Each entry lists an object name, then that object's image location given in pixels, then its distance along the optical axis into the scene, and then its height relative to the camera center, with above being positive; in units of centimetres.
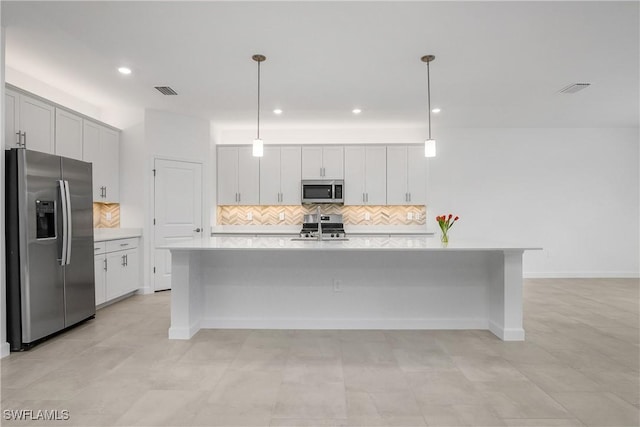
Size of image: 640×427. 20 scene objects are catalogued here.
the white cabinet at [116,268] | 405 -70
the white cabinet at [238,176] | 602 +69
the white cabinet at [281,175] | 601 +70
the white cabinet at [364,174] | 598 +70
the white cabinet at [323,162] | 600 +93
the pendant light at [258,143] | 330 +72
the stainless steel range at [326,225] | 588 -21
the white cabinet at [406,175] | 597 +67
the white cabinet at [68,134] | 374 +96
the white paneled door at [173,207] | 509 +12
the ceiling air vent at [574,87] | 405 +154
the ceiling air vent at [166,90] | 414 +159
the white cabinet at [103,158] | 429 +79
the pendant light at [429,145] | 332 +69
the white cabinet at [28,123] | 312 +93
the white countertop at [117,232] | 454 -25
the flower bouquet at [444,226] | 324 -14
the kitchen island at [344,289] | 340 -78
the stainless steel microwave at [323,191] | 587 +40
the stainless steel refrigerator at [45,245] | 282 -27
